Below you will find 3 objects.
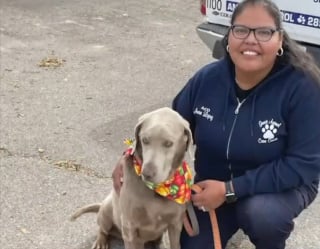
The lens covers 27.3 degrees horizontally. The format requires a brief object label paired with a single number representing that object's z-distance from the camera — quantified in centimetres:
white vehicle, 482
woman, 307
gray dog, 282
